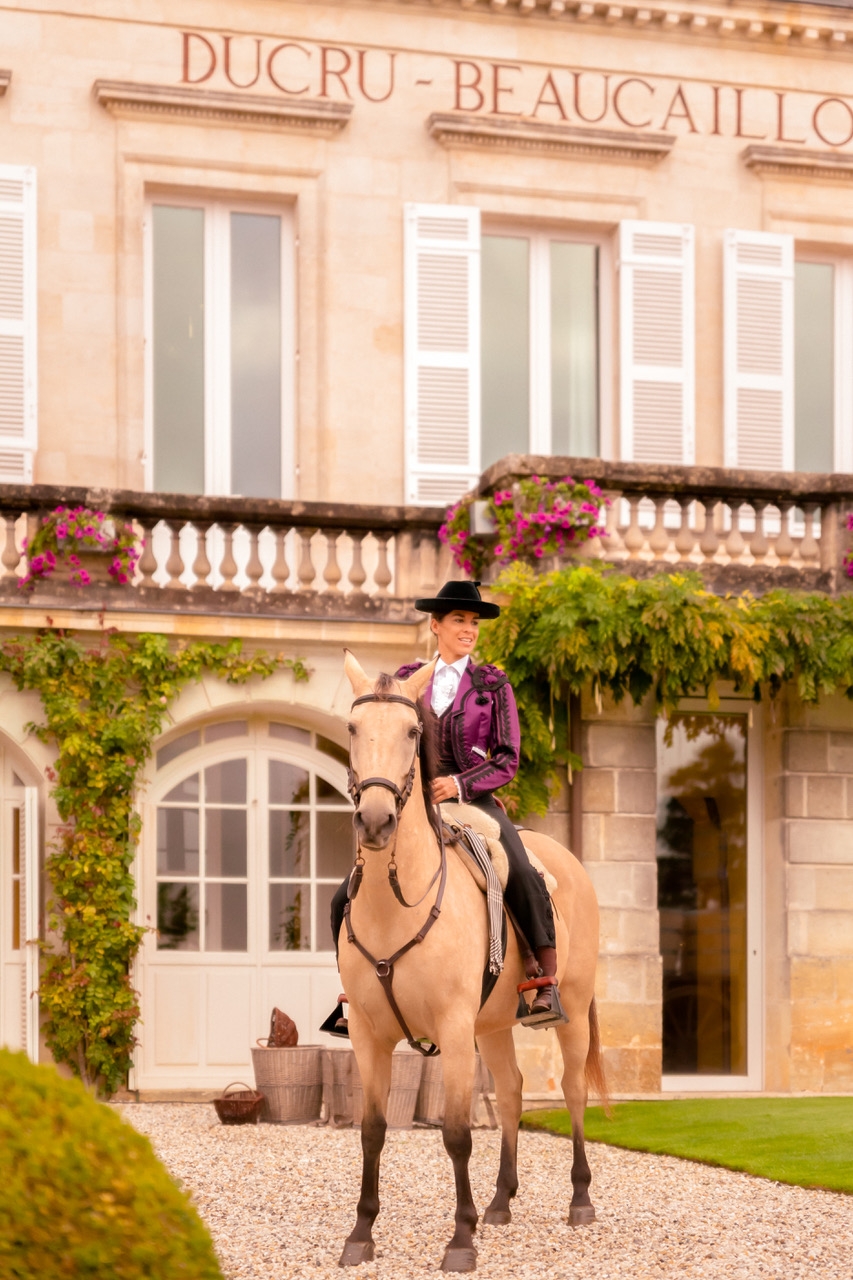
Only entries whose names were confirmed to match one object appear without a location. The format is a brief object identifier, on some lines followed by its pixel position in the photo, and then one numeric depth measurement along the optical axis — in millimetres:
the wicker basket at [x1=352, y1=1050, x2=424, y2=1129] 10586
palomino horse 5781
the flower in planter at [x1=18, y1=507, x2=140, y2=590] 12180
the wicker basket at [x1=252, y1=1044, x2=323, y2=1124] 10781
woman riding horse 6758
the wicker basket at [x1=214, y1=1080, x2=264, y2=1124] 10625
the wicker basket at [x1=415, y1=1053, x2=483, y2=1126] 10789
